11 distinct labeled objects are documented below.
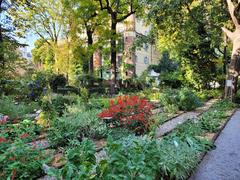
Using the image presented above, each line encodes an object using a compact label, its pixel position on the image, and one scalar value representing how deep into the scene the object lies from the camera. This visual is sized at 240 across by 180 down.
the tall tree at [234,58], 6.86
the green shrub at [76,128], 3.04
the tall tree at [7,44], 7.84
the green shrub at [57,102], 4.04
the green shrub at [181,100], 6.13
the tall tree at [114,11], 10.86
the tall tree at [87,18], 10.98
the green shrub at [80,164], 1.55
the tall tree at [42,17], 11.09
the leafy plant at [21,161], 1.97
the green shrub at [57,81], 11.55
